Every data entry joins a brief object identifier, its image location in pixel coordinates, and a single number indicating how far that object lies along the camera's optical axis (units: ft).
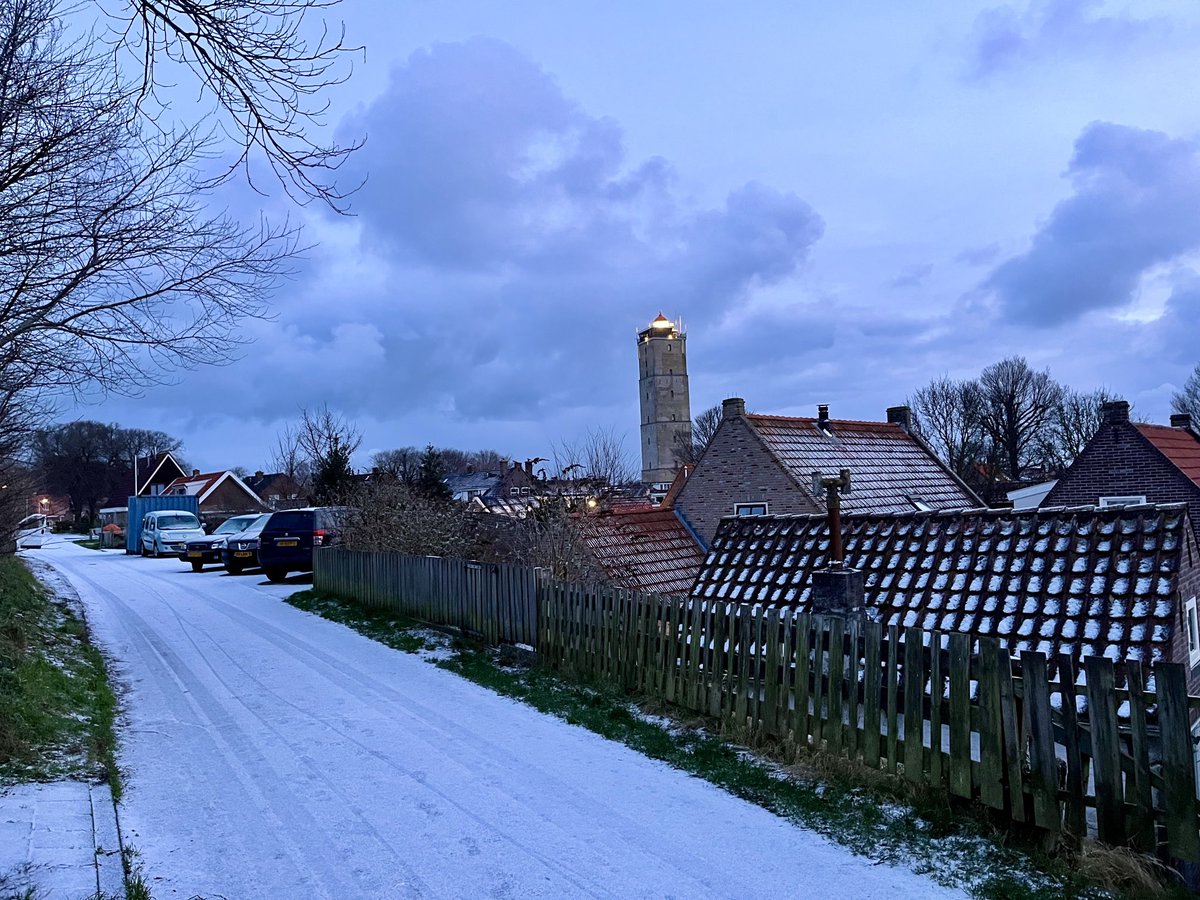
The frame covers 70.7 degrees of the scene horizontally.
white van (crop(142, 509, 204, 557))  104.47
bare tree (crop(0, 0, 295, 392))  18.44
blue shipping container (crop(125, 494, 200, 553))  117.80
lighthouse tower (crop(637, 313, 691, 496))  363.76
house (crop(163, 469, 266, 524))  181.57
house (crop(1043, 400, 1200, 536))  77.87
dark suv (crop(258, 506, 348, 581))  69.87
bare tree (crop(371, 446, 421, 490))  88.45
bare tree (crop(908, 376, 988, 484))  175.94
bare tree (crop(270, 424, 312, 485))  130.31
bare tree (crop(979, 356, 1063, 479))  175.52
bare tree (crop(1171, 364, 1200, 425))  177.27
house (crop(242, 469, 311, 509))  117.61
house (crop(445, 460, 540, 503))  245.04
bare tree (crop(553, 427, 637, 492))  60.29
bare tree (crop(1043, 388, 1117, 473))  168.04
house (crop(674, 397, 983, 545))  75.20
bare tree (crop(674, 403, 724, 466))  246.27
